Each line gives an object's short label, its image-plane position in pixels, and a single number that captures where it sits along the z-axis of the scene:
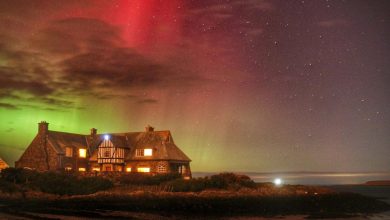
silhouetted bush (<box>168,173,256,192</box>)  61.44
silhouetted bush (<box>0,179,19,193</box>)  59.41
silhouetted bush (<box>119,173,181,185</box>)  64.59
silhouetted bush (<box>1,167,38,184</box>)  64.25
